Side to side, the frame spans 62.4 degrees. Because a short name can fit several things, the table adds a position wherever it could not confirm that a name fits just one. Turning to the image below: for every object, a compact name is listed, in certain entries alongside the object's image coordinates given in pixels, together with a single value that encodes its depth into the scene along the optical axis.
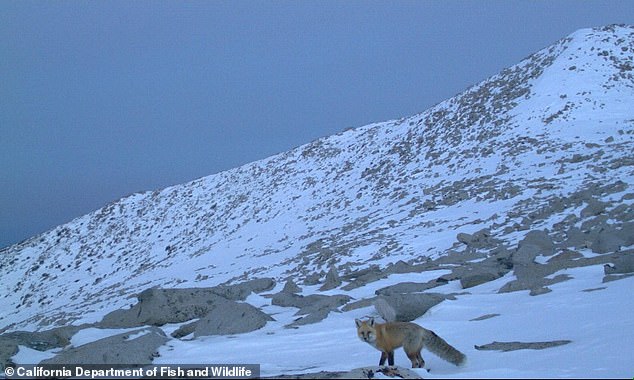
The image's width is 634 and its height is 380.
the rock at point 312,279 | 20.27
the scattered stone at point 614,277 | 11.04
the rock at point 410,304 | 11.55
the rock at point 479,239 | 19.91
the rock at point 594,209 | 19.59
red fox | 6.84
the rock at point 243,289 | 17.30
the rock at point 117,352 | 8.92
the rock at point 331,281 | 18.31
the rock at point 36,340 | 11.55
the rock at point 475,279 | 14.15
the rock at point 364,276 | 17.18
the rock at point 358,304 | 13.12
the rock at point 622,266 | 11.47
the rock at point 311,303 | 12.43
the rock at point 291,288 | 18.20
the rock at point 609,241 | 14.82
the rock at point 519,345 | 7.16
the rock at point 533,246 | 15.64
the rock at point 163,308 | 14.96
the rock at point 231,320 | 12.12
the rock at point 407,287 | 14.77
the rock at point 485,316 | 10.21
